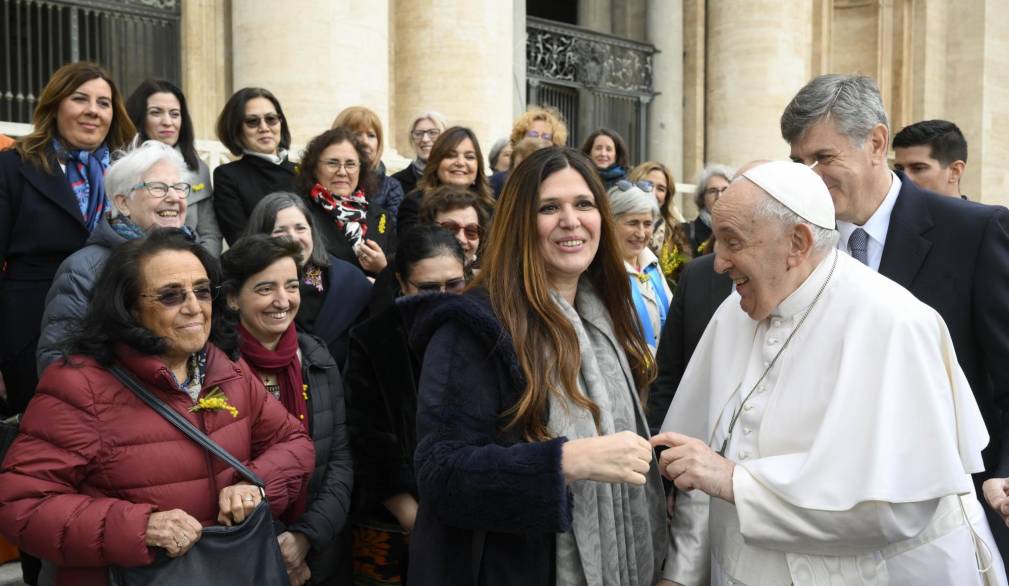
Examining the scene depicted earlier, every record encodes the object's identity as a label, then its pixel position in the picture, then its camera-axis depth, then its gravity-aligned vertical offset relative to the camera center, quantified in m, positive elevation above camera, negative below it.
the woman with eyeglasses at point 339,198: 5.47 +0.12
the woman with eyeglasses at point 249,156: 5.57 +0.35
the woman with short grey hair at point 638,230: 5.53 -0.04
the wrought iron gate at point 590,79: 14.04 +1.93
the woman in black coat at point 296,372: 3.90 -0.57
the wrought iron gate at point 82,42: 9.25 +1.63
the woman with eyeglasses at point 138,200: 3.99 +0.09
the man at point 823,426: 2.47 -0.49
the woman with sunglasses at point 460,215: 5.03 +0.03
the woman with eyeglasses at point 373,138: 6.29 +0.49
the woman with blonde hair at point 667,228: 7.10 -0.05
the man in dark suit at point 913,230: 3.19 -0.03
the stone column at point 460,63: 10.05 +1.49
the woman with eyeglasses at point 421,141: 6.93 +0.53
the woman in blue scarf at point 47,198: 4.45 +0.11
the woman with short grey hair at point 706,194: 7.88 +0.20
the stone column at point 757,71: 13.75 +1.92
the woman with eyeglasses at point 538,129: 7.09 +0.62
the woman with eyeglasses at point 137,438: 2.96 -0.63
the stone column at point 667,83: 15.39 +1.98
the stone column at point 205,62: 9.92 +1.48
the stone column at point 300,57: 8.52 +1.32
